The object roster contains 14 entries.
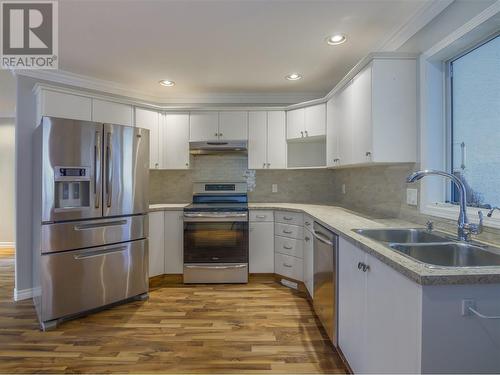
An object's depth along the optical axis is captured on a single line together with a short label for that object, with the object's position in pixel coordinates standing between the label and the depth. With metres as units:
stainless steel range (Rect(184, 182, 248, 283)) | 3.09
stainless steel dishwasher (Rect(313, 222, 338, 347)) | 1.80
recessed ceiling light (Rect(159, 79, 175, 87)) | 3.17
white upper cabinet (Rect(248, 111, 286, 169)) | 3.49
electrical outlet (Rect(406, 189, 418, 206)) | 1.99
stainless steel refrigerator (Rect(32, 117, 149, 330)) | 2.15
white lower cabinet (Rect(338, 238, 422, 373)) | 1.00
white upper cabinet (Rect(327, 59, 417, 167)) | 1.99
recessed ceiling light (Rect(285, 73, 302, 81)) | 3.01
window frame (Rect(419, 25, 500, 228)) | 1.89
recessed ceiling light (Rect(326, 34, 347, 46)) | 2.21
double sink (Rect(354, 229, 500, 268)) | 1.25
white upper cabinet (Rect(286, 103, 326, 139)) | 3.15
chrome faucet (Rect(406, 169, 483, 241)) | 1.38
